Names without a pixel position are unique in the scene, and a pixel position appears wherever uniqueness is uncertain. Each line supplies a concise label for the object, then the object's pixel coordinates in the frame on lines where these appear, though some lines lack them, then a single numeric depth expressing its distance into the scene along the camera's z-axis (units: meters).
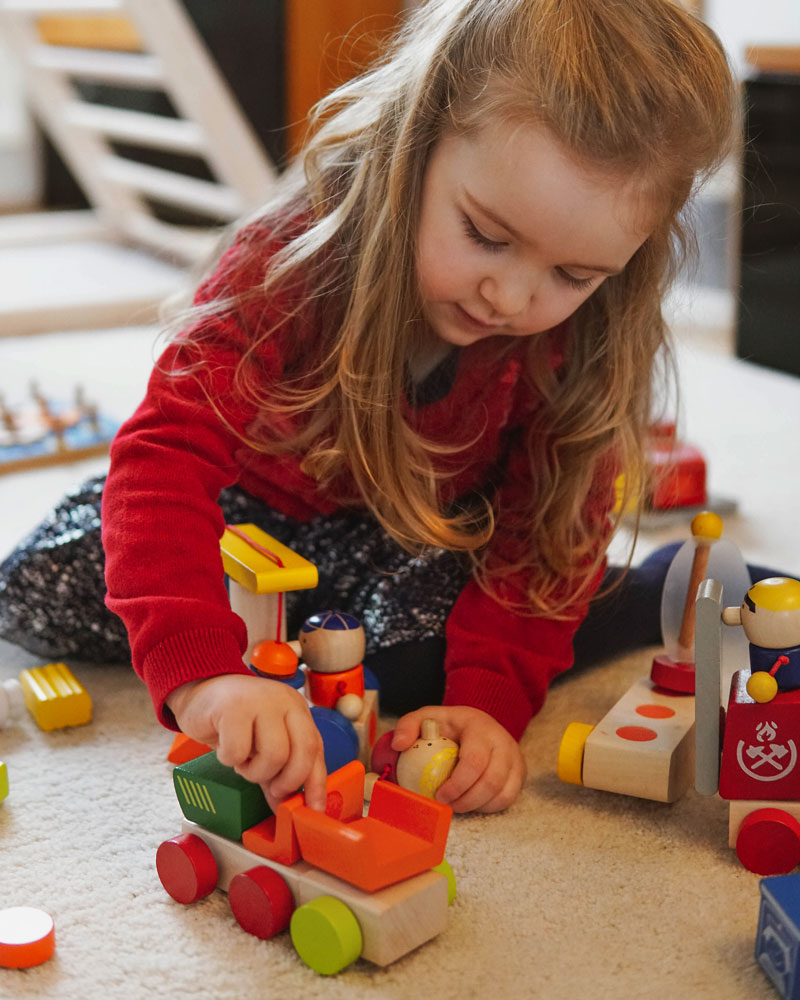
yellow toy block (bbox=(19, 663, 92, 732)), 1.27
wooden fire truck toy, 1.09
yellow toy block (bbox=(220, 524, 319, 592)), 1.17
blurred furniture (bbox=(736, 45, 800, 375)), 2.33
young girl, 1.11
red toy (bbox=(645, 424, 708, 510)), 1.62
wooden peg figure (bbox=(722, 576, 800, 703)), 1.08
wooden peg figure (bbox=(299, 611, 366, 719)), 1.19
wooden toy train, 1.02
